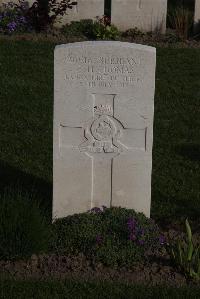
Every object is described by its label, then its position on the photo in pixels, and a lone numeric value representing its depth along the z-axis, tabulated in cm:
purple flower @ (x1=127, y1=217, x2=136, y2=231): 605
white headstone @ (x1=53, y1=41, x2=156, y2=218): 606
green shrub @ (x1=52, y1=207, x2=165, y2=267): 603
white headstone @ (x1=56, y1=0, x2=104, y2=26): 1384
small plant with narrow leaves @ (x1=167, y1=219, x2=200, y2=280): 578
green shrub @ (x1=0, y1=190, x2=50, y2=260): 586
